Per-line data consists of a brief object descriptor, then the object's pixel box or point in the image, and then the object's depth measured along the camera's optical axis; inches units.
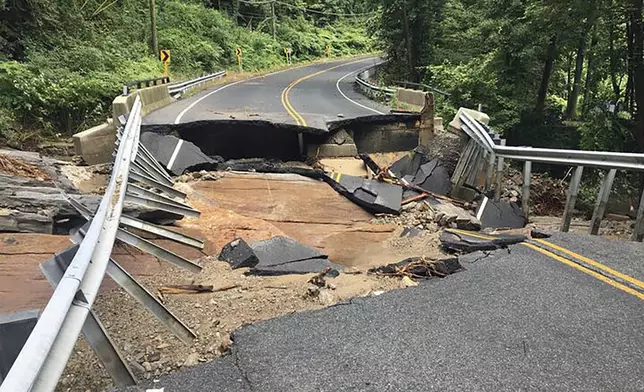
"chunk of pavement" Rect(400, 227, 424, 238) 329.2
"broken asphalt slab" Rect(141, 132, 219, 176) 454.6
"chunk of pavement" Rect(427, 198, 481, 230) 343.0
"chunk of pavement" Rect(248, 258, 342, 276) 224.7
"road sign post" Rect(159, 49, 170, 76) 972.3
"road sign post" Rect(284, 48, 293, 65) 2044.5
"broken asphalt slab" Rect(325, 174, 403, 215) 423.2
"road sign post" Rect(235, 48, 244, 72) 1579.8
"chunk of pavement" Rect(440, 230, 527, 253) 244.1
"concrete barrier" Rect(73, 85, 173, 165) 494.3
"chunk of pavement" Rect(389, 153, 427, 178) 529.7
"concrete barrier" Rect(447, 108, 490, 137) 510.0
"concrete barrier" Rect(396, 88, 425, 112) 745.8
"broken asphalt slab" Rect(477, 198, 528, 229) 378.0
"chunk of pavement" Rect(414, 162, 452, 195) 478.0
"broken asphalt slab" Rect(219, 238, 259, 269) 236.7
